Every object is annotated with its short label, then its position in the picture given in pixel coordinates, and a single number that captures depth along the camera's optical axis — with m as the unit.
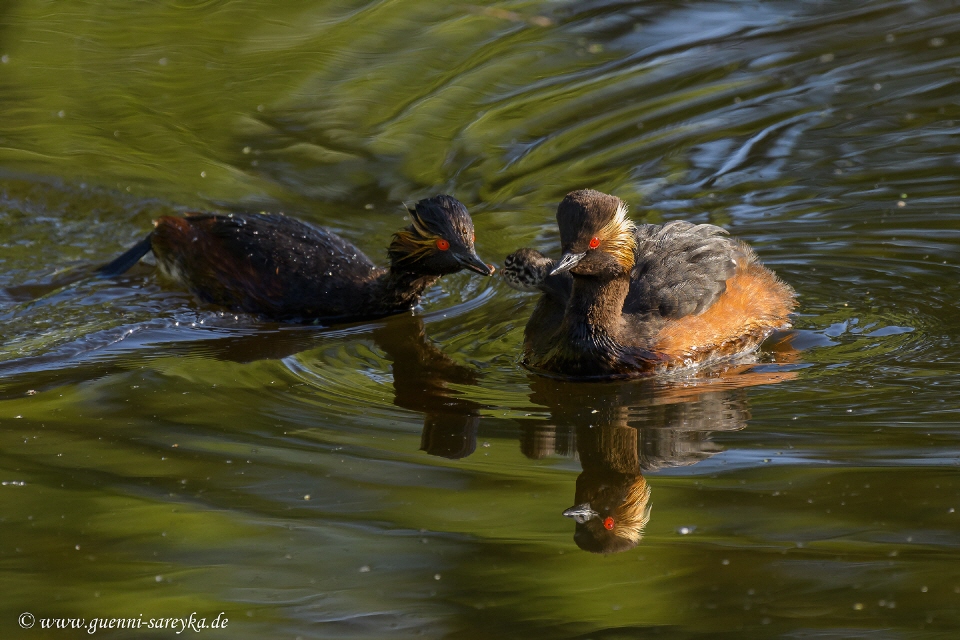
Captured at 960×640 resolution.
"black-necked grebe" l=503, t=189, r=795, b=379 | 13.27
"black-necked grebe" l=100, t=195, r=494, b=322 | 16.02
